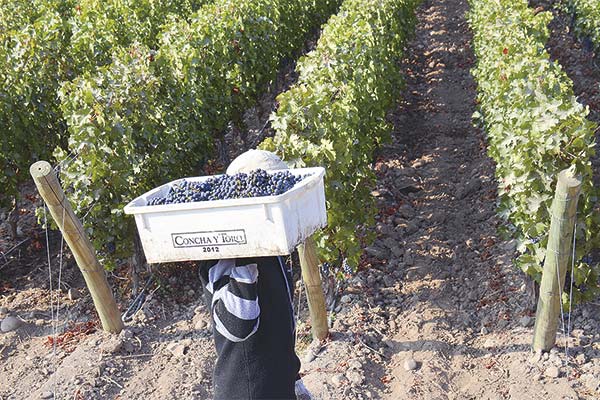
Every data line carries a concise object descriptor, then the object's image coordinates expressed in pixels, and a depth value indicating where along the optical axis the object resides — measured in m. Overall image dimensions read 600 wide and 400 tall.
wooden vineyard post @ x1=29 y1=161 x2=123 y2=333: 4.73
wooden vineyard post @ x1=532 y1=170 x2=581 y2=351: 3.97
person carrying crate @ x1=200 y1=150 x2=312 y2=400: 2.82
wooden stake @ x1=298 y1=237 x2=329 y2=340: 4.69
